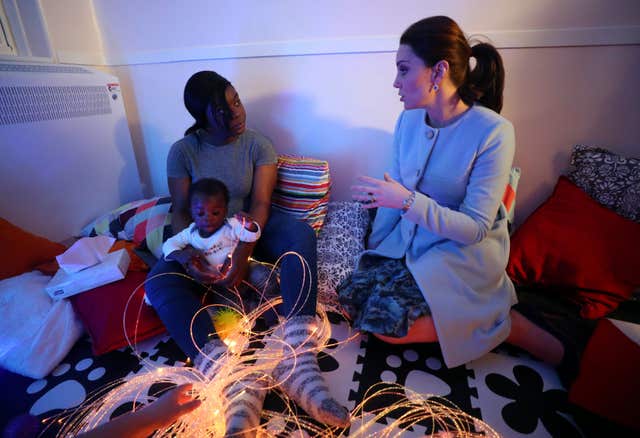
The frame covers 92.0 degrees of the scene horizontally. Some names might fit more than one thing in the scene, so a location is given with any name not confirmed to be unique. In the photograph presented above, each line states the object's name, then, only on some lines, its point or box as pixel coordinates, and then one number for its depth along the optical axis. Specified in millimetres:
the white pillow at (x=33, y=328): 1196
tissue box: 1364
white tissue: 1423
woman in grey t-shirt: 1075
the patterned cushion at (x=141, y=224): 1739
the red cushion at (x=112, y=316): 1294
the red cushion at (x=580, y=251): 1378
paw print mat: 1056
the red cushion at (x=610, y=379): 964
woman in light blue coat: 1111
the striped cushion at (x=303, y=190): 1755
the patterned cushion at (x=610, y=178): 1464
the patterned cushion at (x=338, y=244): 1521
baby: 1302
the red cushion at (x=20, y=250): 1410
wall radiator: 1609
